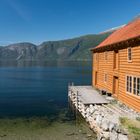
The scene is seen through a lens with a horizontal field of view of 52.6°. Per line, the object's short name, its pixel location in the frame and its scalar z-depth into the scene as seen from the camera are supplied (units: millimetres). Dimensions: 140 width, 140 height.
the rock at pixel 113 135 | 10759
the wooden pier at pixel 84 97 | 17273
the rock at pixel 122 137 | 10024
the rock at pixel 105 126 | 11952
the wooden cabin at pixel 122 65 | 14100
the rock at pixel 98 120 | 13562
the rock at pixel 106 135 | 11756
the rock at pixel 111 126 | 11275
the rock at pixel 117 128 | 10644
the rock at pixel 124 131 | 10198
